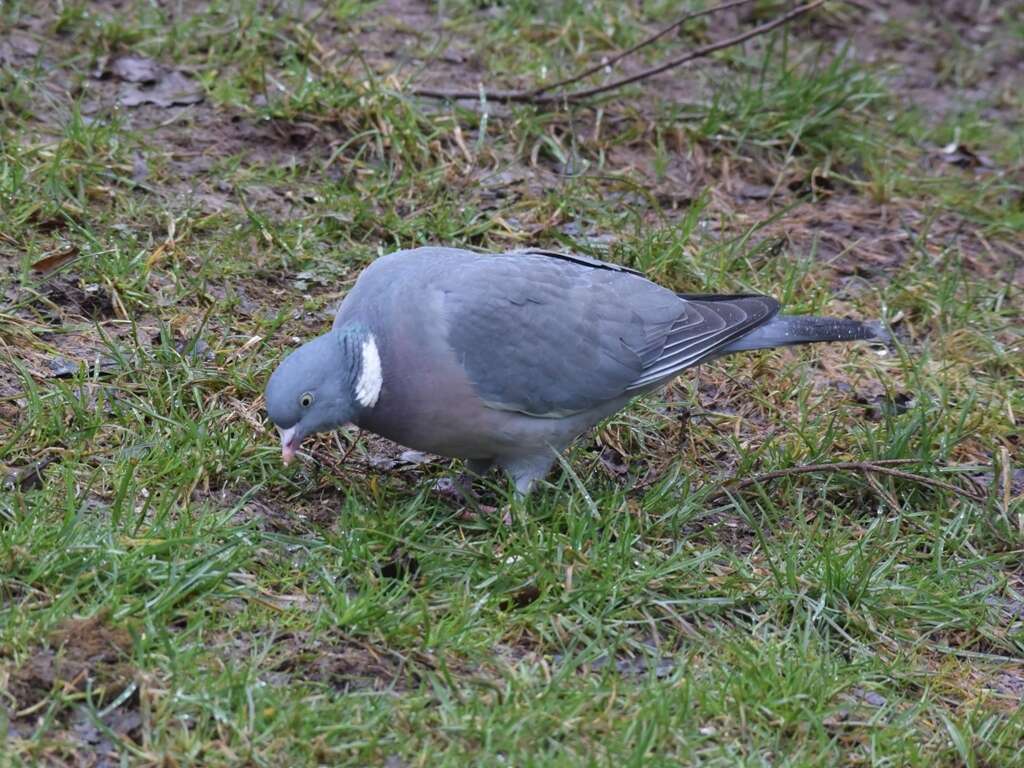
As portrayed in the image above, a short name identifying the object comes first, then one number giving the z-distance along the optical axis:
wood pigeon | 7.95
